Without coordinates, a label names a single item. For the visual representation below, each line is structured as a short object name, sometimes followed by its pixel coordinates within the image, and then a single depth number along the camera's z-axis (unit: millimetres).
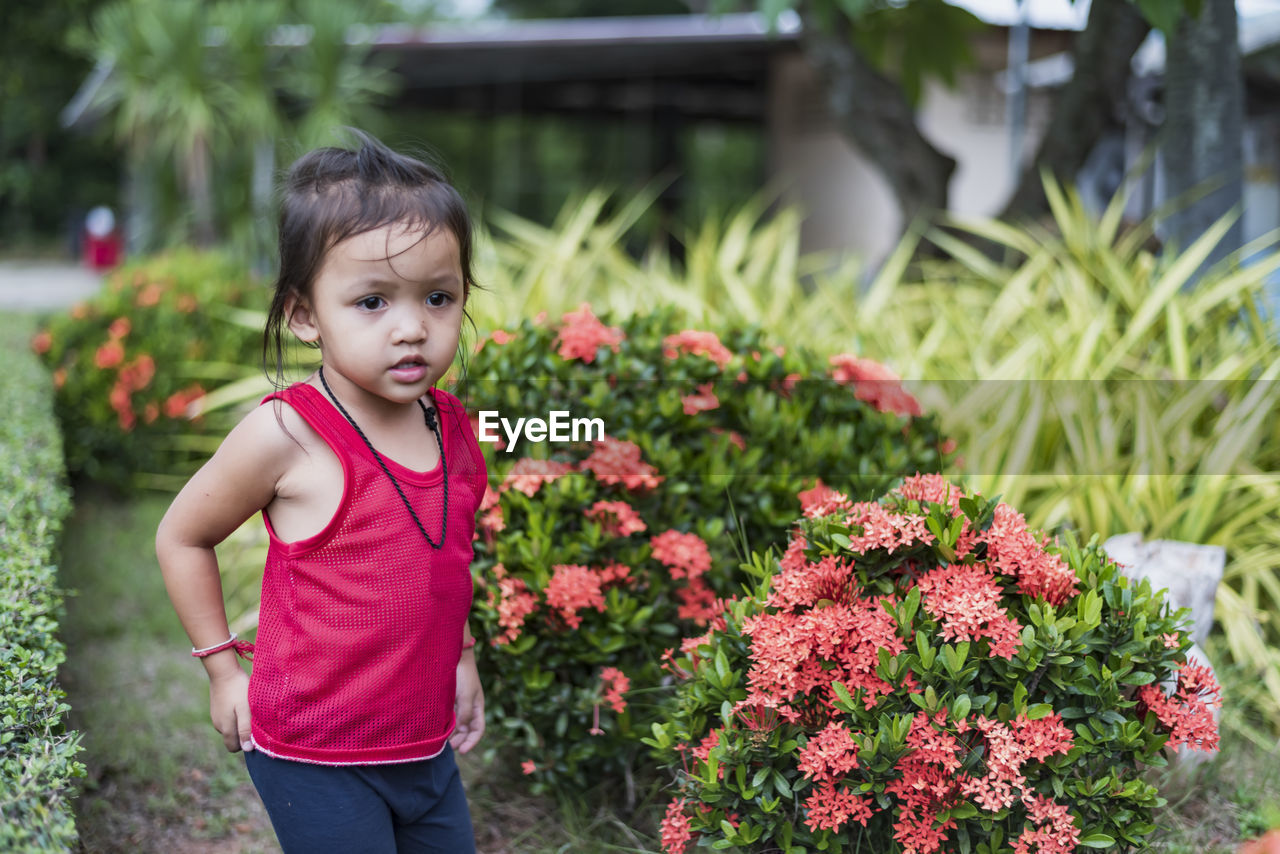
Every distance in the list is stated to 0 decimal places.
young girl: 1448
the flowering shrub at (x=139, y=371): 5406
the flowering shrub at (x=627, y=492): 2254
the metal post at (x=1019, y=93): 7176
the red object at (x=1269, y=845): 937
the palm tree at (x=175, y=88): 10695
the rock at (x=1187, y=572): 2527
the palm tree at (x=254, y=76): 10711
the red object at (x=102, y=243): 18625
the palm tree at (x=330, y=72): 10766
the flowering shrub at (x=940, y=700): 1604
